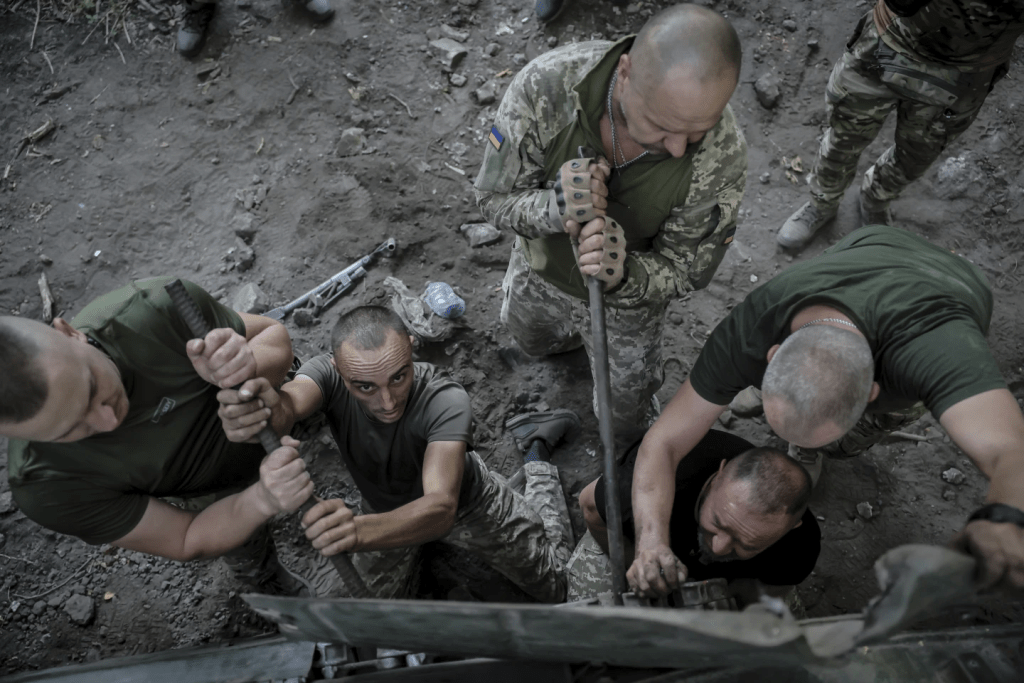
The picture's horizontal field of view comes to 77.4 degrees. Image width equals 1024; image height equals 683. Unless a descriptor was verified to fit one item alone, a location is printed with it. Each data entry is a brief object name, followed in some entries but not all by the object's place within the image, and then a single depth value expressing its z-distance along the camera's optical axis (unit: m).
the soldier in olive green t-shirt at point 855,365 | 1.89
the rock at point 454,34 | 4.93
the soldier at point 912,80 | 2.88
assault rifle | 3.92
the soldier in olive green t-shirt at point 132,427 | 1.74
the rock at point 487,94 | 4.64
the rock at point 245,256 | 4.10
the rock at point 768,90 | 4.50
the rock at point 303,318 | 3.87
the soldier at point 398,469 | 2.17
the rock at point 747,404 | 3.56
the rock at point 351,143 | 4.53
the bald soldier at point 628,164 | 2.06
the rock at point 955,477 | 3.43
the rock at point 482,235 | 4.18
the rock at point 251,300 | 3.87
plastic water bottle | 3.77
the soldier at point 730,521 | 2.05
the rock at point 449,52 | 4.82
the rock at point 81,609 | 3.07
